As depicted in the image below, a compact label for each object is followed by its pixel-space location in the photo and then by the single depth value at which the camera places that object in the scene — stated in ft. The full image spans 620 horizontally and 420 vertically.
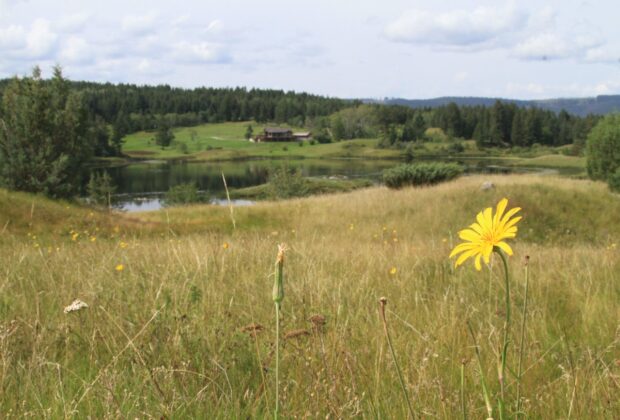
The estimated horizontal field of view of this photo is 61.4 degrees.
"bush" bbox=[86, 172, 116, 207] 132.26
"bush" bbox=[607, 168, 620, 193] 85.90
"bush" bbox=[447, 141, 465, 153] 357.61
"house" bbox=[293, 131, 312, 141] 443.90
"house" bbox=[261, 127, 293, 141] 426.92
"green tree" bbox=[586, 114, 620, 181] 107.86
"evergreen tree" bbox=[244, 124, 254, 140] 436.76
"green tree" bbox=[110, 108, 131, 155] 342.85
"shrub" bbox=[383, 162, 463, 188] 86.74
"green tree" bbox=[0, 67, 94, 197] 79.15
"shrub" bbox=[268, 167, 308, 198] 133.69
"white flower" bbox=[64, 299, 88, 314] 6.16
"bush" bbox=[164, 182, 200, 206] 138.10
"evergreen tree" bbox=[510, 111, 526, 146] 380.99
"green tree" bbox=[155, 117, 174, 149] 380.99
